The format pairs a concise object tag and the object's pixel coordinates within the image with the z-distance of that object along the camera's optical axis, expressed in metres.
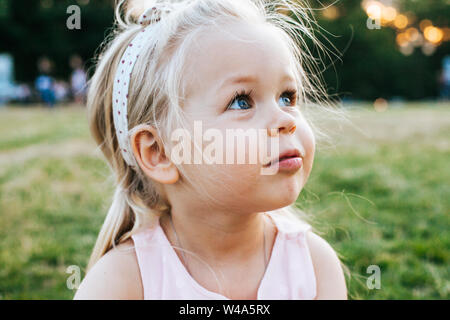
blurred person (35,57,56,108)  17.42
